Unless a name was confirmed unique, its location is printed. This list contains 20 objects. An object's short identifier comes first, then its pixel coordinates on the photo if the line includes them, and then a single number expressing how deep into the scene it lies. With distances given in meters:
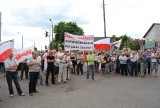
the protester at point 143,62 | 9.90
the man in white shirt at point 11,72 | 5.75
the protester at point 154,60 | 9.67
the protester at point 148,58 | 10.07
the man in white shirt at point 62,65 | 7.71
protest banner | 8.98
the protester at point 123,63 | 9.94
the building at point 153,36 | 36.90
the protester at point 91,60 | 8.38
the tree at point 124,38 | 41.51
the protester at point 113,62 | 10.48
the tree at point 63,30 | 31.52
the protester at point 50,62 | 7.18
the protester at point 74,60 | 10.31
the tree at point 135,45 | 47.21
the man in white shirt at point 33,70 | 6.09
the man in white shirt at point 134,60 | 9.92
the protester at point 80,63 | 10.18
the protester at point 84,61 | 10.12
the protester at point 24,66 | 8.82
